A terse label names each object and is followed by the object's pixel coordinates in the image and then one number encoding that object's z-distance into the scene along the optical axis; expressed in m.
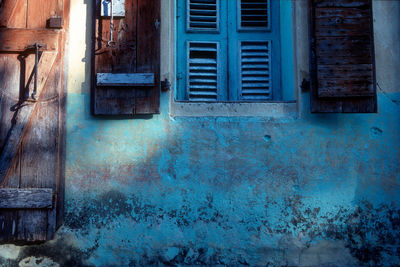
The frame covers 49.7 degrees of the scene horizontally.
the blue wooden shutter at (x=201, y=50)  3.95
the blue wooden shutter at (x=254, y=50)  3.98
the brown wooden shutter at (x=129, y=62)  3.58
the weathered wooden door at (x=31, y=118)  3.43
